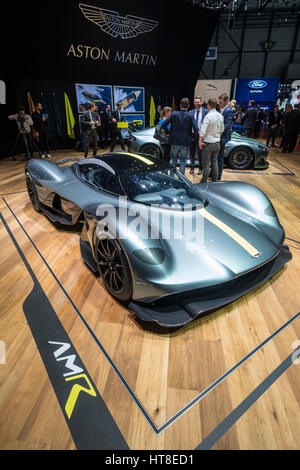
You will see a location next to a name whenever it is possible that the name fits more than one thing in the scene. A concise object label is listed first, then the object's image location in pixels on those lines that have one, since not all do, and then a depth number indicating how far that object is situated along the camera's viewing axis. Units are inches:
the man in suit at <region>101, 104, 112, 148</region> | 360.6
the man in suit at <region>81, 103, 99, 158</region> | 260.8
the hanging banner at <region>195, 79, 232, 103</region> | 678.5
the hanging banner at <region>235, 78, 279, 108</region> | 706.8
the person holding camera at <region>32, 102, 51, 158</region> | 287.8
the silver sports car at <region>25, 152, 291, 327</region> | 72.2
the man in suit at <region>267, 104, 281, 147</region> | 400.8
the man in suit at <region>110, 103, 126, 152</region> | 303.7
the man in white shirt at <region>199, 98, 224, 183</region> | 175.9
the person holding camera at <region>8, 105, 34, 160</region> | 276.9
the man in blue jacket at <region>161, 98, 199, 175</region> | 189.6
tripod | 285.8
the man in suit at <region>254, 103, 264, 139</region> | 486.0
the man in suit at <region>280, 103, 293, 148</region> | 350.6
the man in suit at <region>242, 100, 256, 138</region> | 415.5
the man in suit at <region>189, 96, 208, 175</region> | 213.0
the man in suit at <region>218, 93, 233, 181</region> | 202.2
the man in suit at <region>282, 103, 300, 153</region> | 326.3
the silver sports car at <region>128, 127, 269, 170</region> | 249.8
